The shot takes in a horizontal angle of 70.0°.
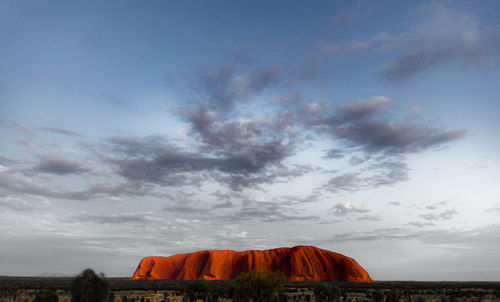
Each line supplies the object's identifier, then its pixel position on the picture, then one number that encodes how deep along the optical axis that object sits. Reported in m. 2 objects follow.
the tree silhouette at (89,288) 24.27
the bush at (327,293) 31.34
